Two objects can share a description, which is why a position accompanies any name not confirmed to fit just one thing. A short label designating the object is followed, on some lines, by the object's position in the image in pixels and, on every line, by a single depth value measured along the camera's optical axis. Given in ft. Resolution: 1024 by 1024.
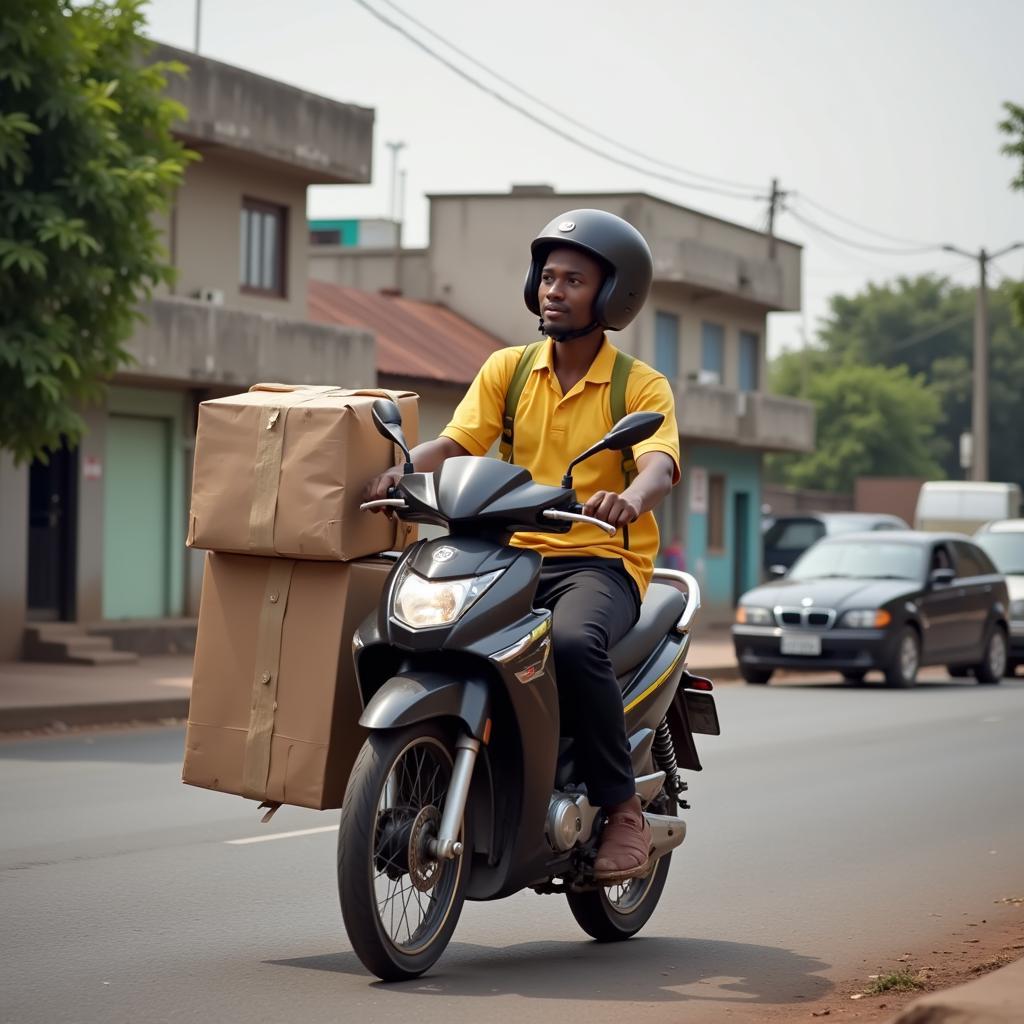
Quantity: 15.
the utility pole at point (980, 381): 143.64
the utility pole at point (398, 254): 138.21
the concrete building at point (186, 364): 79.77
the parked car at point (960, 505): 137.08
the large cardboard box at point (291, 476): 19.39
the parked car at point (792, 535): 142.61
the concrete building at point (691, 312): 129.49
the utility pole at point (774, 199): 167.22
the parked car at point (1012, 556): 81.51
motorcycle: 18.15
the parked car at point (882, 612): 69.05
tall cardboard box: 19.49
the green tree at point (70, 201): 53.67
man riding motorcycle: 19.62
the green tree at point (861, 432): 284.82
